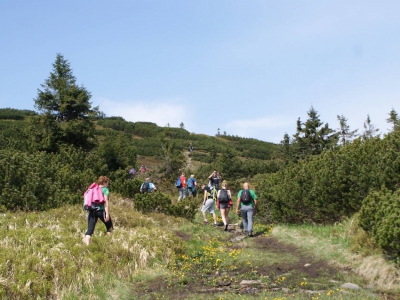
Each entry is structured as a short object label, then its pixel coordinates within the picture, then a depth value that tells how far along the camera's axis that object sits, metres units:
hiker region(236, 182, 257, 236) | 11.66
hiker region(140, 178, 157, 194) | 16.36
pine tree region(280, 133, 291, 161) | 38.93
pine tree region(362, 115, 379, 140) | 44.41
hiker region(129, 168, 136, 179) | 24.48
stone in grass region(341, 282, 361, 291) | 5.94
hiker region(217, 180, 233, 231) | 12.60
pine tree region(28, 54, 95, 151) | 24.14
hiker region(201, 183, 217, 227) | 13.85
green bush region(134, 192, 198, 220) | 13.92
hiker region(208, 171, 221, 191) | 17.75
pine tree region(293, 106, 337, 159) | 31.94
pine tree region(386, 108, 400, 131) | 43.16
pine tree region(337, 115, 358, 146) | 44.06
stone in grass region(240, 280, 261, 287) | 6.62
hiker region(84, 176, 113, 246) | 8.20
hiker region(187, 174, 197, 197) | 19.55
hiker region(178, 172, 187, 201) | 17.91
